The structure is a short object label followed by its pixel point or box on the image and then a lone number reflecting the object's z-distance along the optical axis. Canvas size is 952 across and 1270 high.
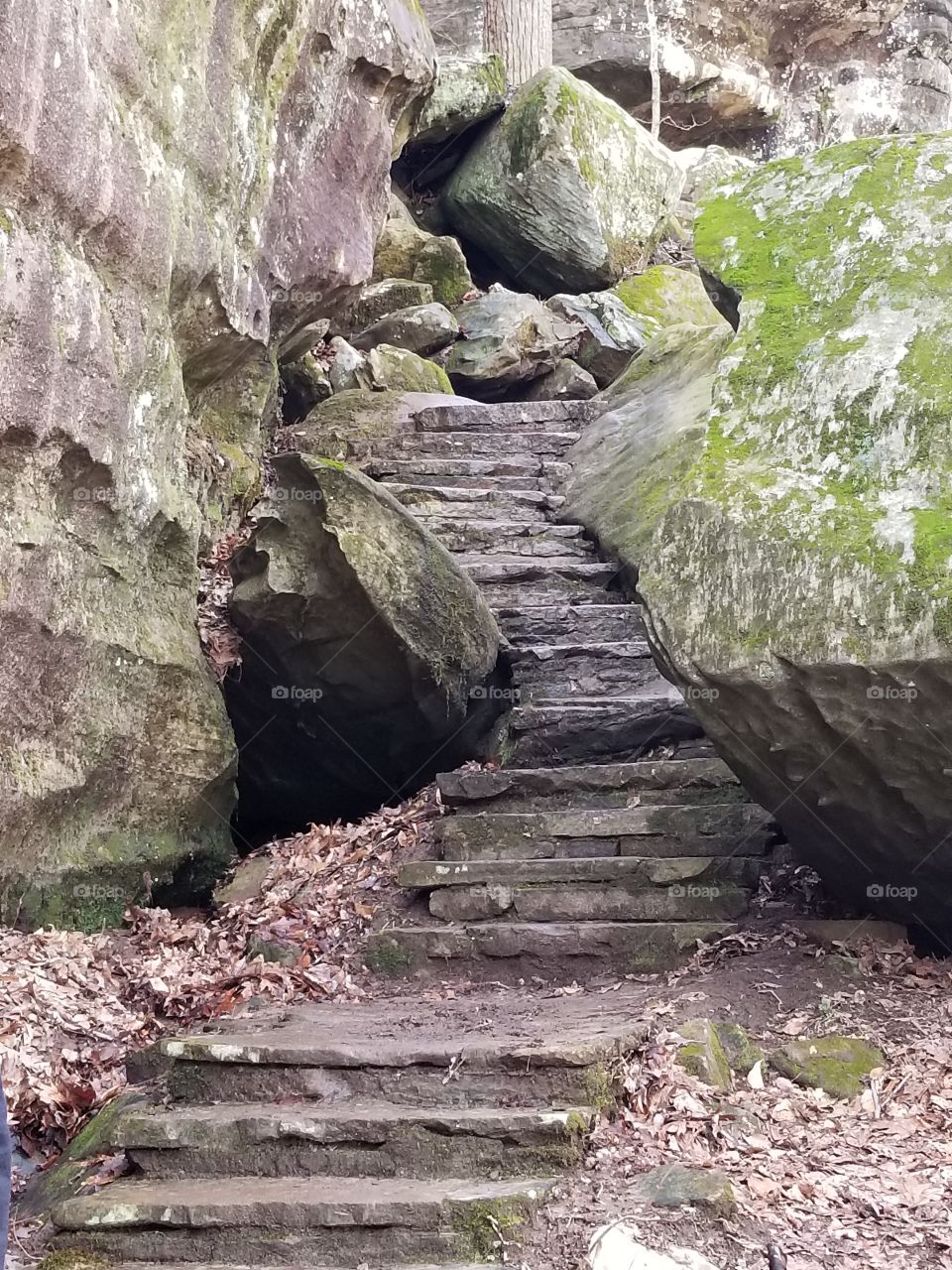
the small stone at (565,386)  13.63
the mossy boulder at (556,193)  16.20
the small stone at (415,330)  13.85
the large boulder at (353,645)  8.05
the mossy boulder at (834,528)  4.87
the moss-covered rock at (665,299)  15.75
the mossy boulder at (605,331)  14.27
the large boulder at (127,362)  6.23
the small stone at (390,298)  14.51
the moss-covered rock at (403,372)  12.91
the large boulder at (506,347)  13.66
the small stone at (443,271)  15.39
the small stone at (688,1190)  3.77
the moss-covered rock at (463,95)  16.41
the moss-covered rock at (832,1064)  4.67
